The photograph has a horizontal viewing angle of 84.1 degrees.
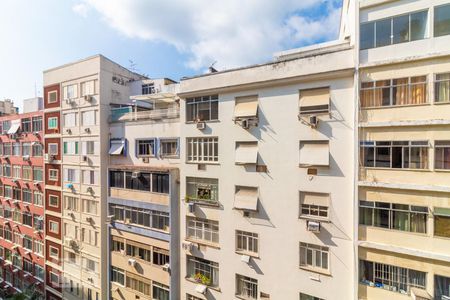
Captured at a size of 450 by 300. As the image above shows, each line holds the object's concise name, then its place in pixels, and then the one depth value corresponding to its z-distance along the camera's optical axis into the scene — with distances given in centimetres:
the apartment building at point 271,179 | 1277
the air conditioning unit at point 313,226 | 1296
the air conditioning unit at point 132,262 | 1958
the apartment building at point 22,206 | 2767
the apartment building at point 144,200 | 1828
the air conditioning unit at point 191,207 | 1695
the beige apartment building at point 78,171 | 2203
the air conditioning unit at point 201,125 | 1662
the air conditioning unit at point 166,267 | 1794
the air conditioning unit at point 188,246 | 1714
